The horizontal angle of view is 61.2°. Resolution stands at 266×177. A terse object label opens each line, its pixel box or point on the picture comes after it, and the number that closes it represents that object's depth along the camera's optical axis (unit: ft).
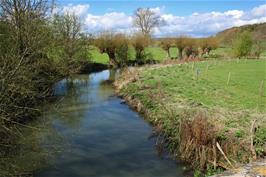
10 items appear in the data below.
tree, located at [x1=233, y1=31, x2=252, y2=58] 120.90
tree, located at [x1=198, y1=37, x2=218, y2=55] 138.08
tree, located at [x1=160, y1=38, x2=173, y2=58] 133.52
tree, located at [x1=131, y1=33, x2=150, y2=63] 116.99
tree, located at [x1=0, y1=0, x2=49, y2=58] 45.25
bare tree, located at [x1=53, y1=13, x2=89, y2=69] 72.32
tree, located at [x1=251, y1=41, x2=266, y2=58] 123.61
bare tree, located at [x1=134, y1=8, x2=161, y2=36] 175.46
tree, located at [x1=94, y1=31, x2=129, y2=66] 111.04
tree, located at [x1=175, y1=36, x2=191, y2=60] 132.43
